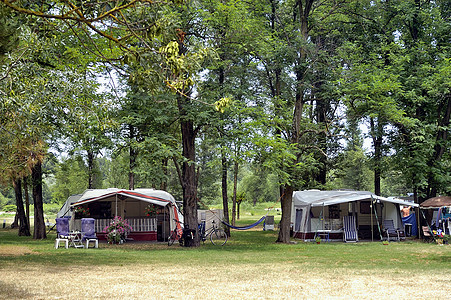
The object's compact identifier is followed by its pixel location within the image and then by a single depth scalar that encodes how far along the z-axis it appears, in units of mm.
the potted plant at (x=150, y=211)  20406
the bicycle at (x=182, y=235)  16312
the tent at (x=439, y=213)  17767
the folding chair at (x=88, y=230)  15703
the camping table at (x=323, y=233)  19734
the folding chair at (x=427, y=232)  19372
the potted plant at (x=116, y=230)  17875
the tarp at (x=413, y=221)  23406
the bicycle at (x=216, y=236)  18172
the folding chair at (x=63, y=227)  15273
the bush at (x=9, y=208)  65750
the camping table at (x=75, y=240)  15469
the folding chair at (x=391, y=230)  20750
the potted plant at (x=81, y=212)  19353
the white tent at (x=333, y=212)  20061
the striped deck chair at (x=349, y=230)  20062
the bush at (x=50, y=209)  56472
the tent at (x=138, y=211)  17906
